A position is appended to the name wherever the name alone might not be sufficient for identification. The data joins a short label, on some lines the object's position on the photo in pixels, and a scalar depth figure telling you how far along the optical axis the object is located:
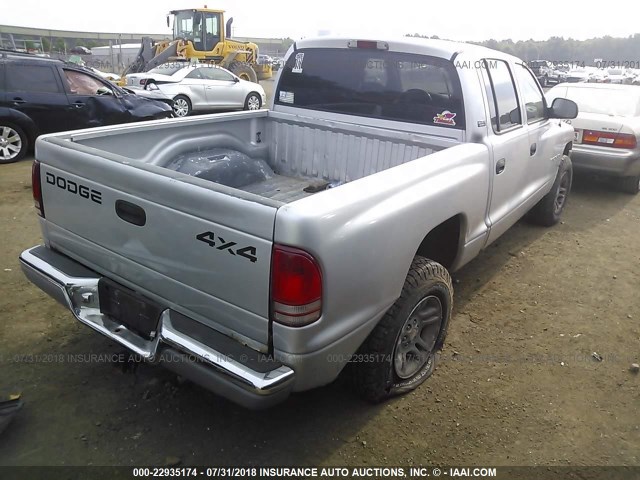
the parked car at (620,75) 26.19
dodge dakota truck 2.07
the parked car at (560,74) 24.08
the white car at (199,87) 12.57
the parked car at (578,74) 23.77
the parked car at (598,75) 23.53
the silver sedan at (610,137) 6.67
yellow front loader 18.14
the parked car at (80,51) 43.59
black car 7.83
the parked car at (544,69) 24.22
